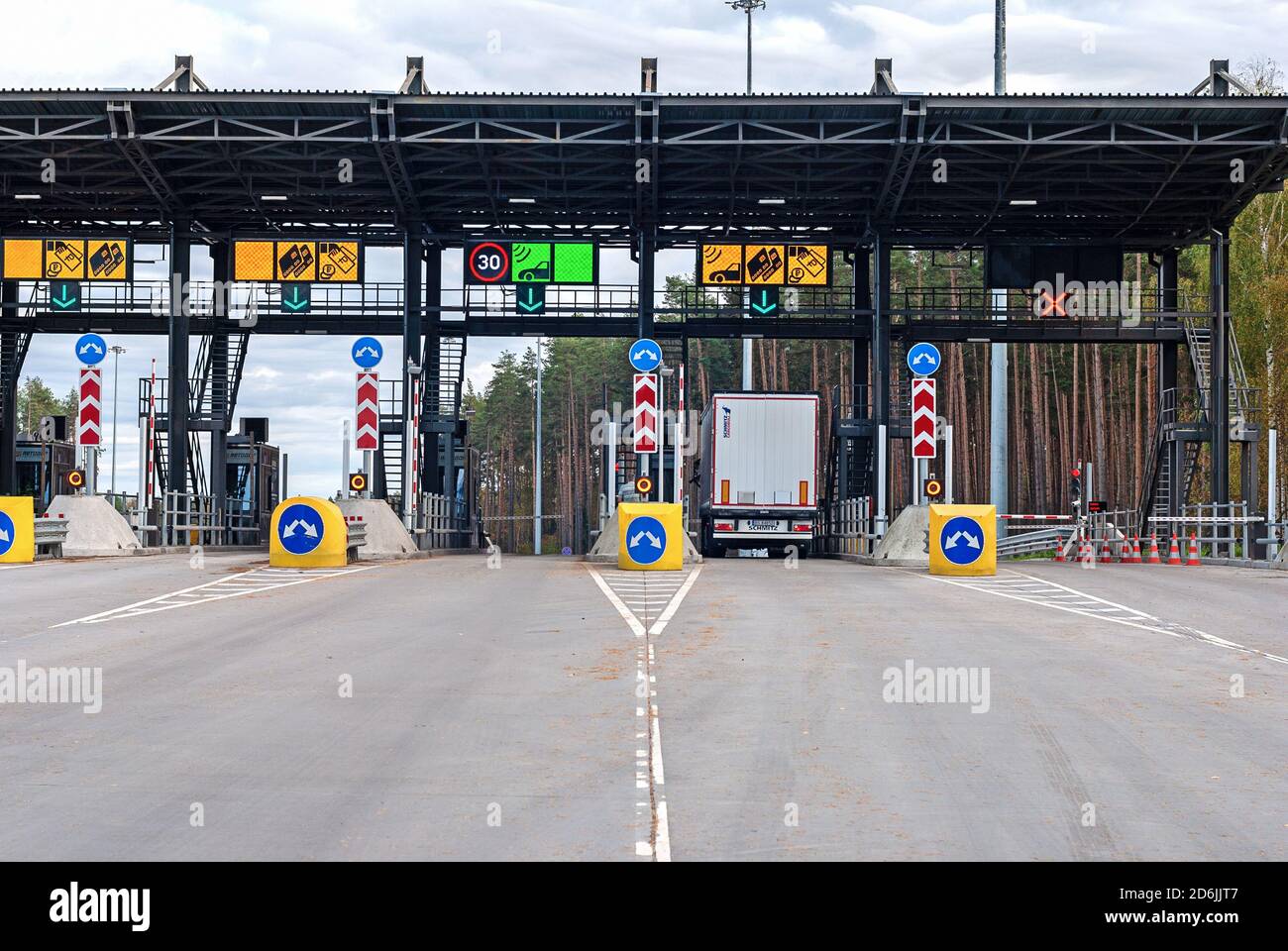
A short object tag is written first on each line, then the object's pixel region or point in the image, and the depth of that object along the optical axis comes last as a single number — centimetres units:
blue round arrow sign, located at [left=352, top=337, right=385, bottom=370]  2827
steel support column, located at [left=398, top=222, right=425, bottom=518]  4041
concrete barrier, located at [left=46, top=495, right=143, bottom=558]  2827
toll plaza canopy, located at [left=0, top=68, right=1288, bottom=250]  3522
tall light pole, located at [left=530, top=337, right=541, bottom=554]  8071
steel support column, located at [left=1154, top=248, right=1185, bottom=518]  3988
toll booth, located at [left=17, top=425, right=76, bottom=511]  4397
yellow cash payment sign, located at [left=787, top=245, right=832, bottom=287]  4041
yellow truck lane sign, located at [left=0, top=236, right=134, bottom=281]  4097
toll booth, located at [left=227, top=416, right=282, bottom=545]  4600
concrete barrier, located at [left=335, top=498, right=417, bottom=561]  2931
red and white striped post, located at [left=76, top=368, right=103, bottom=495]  3009
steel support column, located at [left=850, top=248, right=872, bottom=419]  4197
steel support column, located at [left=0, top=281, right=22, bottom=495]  4278
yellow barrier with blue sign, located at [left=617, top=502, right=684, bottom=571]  2483
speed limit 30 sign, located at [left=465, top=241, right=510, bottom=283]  4006
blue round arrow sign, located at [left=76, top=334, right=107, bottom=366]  2988
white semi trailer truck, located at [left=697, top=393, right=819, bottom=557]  3838
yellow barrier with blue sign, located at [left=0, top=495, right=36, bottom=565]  2576
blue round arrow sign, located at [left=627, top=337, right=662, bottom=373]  2362
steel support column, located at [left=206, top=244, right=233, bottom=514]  4200
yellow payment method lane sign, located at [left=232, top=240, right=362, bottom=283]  4056
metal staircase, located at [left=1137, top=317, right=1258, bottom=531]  3975
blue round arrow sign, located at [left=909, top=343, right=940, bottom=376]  2658
